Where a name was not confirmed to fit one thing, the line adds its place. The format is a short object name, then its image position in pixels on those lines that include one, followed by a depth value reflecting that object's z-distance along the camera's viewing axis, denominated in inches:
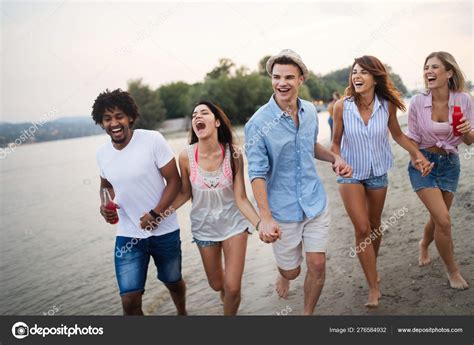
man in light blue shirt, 137.9
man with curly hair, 147.8
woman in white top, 143.6
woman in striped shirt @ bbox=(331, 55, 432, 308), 153.7
